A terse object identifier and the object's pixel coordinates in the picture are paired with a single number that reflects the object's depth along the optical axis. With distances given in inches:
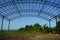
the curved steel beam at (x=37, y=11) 462.2
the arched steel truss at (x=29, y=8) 356.8
